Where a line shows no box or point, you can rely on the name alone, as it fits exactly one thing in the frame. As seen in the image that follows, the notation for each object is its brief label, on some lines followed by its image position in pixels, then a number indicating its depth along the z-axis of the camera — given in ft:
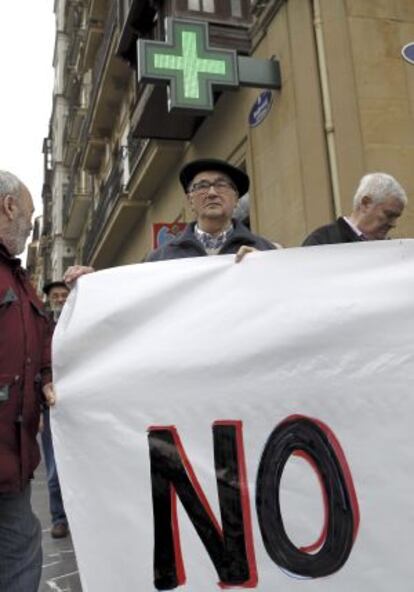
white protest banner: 6.03
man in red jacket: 6.50
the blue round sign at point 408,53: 21.08
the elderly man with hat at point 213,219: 8.77
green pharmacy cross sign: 22.97
